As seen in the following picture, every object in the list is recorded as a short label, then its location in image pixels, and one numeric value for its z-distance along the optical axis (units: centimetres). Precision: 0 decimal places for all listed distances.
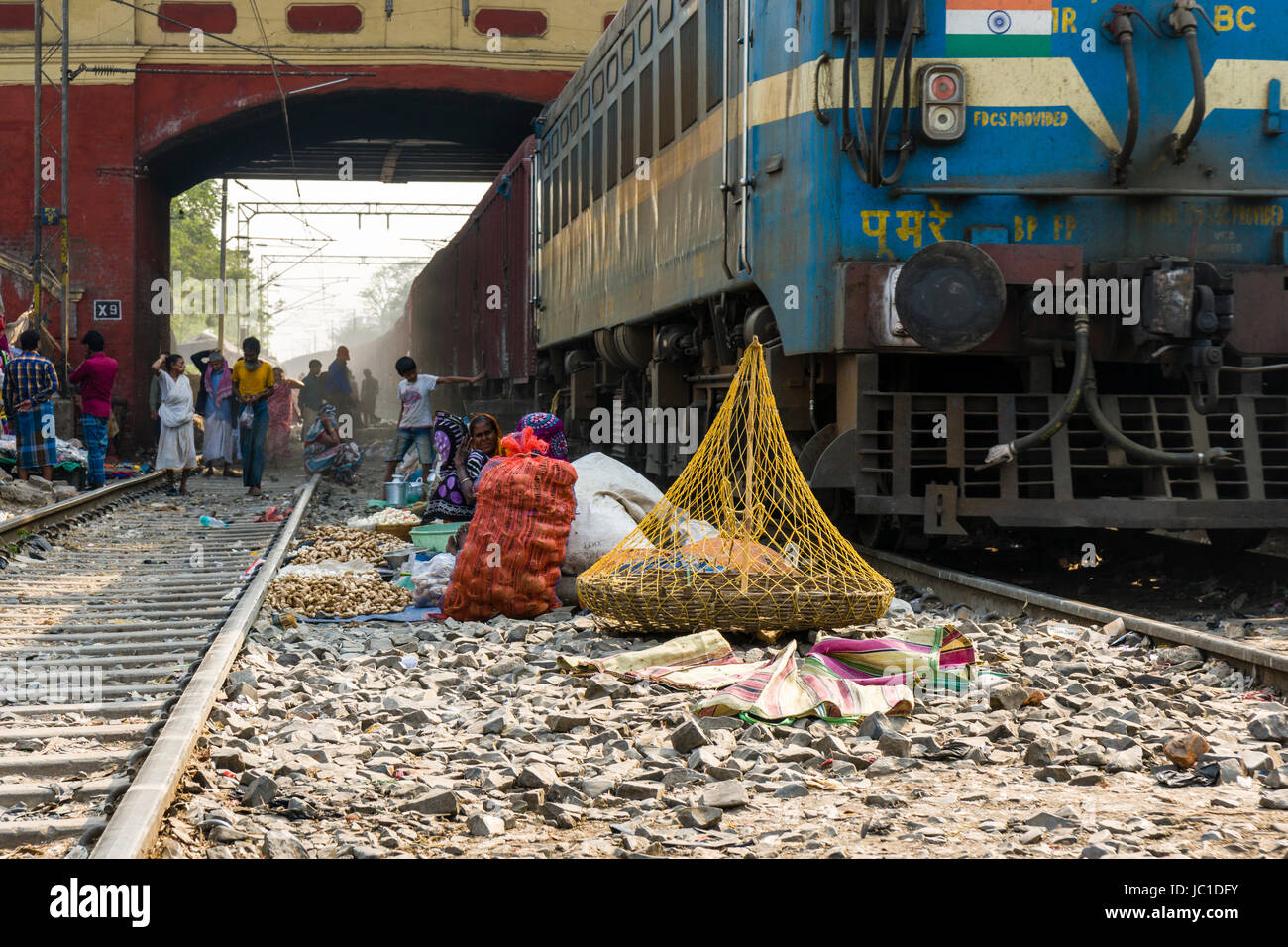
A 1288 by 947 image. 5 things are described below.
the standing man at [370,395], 3862
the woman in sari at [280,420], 2200
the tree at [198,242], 5091
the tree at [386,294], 10575
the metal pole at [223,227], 3199
